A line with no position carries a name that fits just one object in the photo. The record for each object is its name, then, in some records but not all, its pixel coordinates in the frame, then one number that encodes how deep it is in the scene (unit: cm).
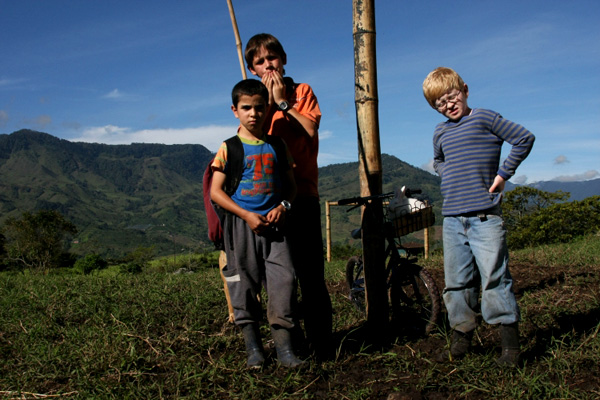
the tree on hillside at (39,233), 1820
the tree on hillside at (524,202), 2250
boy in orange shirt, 323
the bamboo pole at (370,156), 393
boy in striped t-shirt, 306
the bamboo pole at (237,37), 431
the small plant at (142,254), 2208
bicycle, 402
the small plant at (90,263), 1445
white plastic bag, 400
